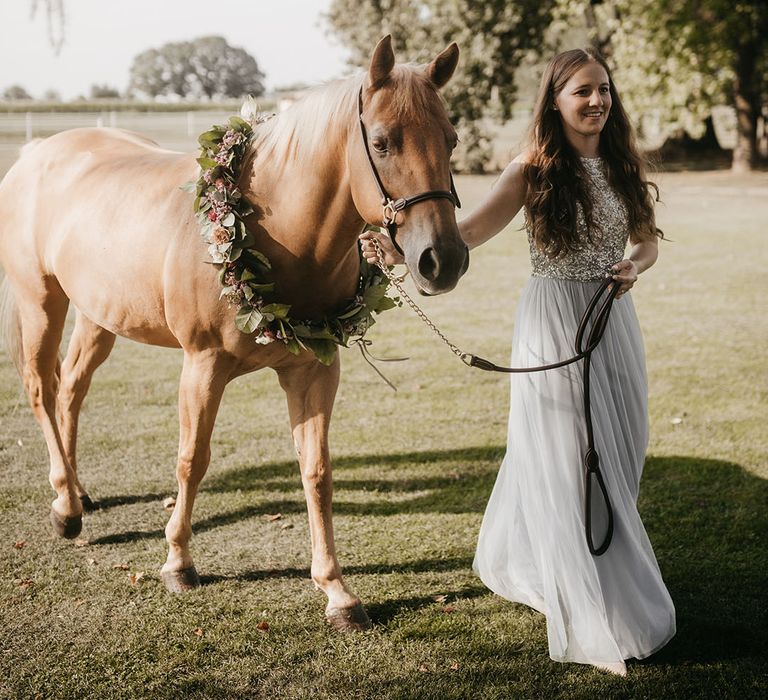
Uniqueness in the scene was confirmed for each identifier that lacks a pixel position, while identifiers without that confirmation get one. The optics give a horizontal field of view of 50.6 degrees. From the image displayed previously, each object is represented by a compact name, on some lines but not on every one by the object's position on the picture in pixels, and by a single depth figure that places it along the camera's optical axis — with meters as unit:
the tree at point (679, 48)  22.64
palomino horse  2.88
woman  3.33
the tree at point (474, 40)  24.44
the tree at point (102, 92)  50.12
